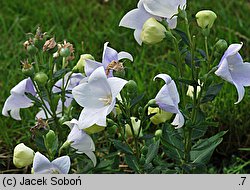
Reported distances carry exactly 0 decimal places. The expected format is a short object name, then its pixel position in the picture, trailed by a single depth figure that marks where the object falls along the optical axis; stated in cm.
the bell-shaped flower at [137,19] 91
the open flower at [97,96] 84
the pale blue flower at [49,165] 86
